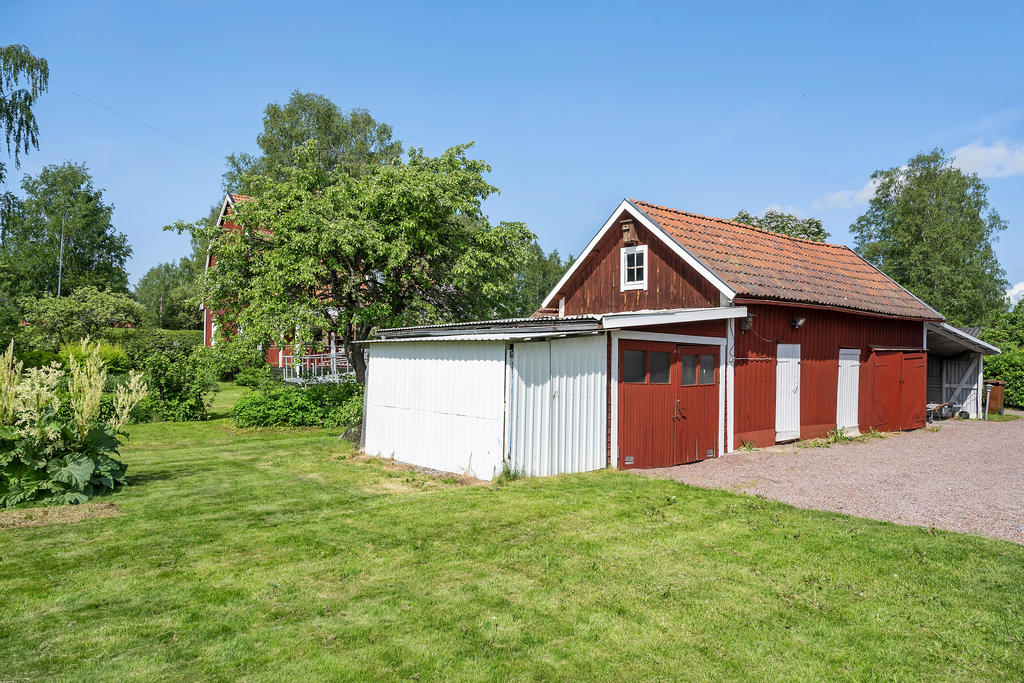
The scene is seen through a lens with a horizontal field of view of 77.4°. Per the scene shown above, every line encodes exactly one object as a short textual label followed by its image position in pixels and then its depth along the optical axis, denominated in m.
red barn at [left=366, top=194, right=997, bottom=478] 10.60
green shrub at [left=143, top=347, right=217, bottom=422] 20.45
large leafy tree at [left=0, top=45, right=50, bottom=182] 14.68
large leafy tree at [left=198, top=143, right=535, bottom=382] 16.58
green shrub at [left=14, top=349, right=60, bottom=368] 23.90
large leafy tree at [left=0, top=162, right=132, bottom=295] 48.31
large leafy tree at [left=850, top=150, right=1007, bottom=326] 42.31
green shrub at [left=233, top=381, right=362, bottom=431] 18.67
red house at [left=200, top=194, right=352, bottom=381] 23.89
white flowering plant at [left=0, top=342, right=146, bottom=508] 8.50
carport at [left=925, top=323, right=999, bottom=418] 21.59
